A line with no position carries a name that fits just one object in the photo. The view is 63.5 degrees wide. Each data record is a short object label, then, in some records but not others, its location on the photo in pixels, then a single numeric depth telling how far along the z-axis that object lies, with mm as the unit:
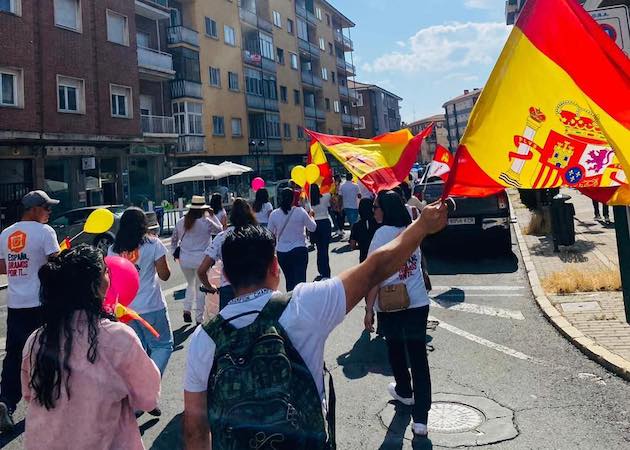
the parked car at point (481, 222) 10883
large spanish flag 2387
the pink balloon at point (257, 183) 10878
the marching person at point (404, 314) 3678
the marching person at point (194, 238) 6416
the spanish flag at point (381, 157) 5434
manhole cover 3785
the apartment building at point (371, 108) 73062
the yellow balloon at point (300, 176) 9812
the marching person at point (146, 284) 4223
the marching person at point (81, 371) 2018
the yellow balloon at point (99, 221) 3875
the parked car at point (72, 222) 15734
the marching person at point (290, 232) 6570
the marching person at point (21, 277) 4020
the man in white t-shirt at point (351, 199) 14891
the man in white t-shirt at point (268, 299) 1794
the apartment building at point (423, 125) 114525
